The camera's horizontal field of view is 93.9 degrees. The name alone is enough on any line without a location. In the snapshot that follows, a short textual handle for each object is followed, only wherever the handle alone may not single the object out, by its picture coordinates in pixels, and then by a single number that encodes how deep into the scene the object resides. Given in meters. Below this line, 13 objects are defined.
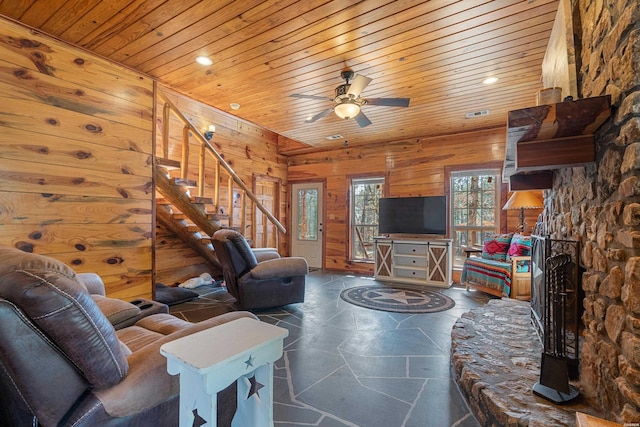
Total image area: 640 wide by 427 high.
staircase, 3.87
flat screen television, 5.47
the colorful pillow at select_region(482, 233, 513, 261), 4.52
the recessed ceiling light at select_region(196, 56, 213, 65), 3.14
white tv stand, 5.14
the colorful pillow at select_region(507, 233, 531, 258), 4.27
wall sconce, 5.05
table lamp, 4.16
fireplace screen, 1.65
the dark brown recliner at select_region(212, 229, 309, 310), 3.57
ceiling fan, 3.08
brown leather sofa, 0.94
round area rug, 3.87
